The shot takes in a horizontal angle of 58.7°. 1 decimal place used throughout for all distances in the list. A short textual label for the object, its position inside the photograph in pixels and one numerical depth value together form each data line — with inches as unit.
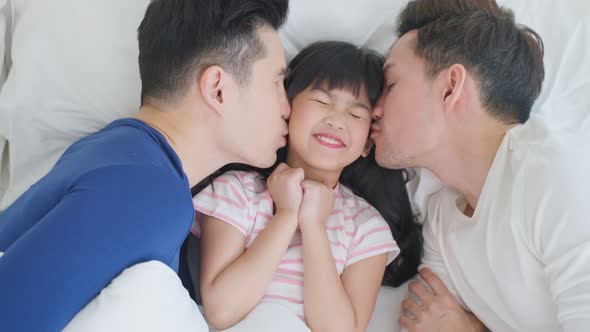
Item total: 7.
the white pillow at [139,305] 31.1
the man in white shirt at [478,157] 42.1
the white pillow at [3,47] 55.1
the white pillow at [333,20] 56.1
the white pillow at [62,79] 53.4
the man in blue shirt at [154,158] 29.5
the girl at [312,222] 45.1
